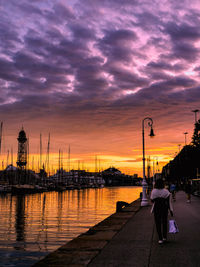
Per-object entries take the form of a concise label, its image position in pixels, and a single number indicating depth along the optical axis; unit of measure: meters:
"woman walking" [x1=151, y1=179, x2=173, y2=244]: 11.13
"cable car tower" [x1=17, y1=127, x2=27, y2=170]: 170.12
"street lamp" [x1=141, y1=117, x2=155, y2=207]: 30.79
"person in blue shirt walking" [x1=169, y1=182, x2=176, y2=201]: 37.49
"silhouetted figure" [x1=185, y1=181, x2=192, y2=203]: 33.31
